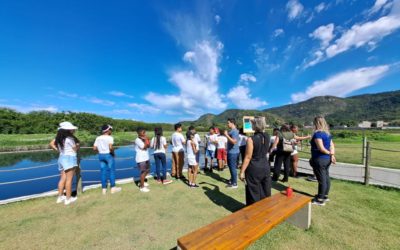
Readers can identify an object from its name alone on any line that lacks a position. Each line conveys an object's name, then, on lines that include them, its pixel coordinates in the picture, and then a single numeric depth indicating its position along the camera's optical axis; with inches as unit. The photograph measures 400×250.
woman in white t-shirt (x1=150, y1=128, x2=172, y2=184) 198.7
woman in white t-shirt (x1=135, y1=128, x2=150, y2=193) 179.5
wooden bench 68.1
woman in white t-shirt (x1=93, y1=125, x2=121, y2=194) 165.9
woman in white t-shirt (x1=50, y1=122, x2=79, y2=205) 147.0
